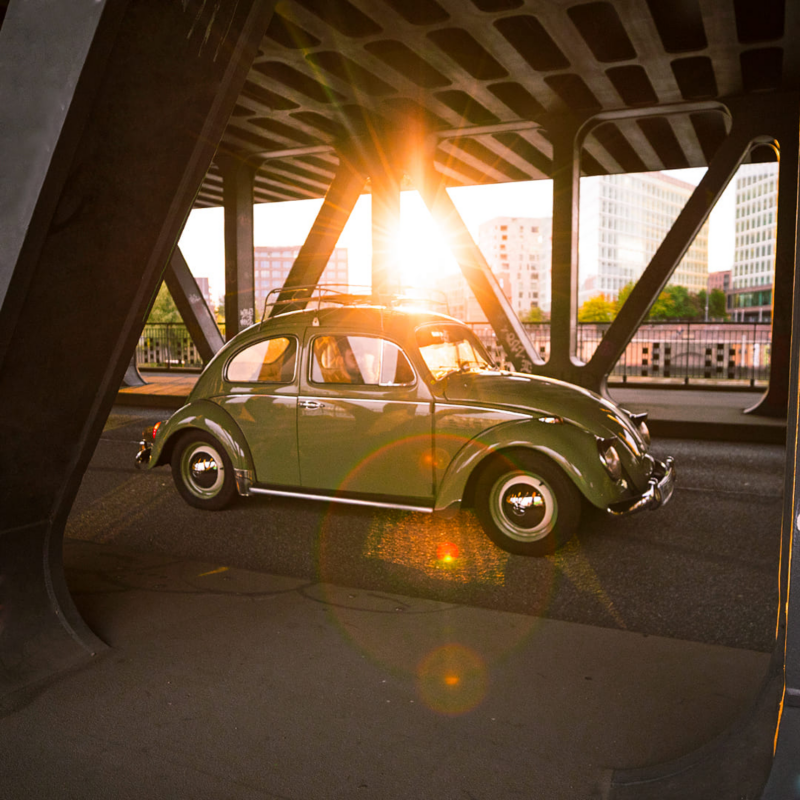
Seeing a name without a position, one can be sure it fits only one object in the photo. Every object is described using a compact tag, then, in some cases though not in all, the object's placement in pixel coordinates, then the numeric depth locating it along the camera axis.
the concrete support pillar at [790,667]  1.79
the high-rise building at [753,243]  144.38
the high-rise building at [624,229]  165.50
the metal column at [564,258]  13.09
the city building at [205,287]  183.55
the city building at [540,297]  194.30
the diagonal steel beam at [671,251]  11.71
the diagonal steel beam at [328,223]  14.60
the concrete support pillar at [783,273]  11.42
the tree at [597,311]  125.44
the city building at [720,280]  168.88
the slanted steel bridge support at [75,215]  2.49
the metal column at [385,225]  13.54
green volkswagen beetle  5.12
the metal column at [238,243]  16.33
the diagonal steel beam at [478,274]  13.97
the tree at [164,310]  105.72
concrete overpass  2.52
